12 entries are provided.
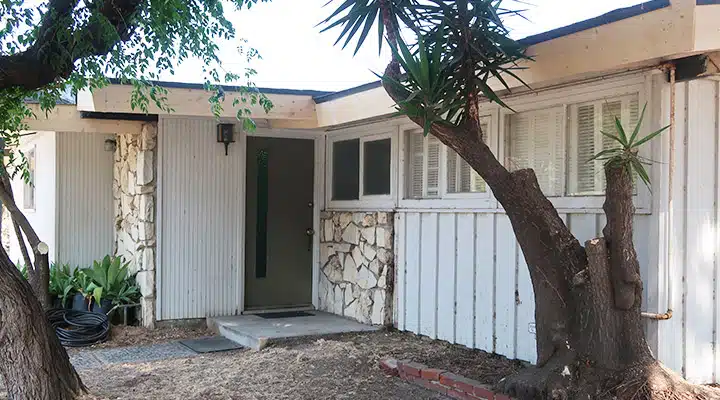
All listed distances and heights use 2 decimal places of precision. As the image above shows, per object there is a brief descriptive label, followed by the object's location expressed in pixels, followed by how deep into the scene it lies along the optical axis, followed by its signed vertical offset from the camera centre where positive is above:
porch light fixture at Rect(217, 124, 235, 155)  7.50 +0.67
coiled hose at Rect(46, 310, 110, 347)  6.61 -1.40
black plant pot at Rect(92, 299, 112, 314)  7.14 -1.26
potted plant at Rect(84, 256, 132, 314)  7.18 -1.05
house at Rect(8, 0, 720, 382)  4.28 -0.02
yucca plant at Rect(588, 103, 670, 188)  3.68 +0.20
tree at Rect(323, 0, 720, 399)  3.81 -0.16
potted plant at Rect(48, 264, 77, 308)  7.41 -1.10
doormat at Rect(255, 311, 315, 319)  7.62 -1.43
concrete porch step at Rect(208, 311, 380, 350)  6.45 -1.42
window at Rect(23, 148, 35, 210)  9.79 -0.01
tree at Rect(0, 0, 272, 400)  4.26 +0.93
